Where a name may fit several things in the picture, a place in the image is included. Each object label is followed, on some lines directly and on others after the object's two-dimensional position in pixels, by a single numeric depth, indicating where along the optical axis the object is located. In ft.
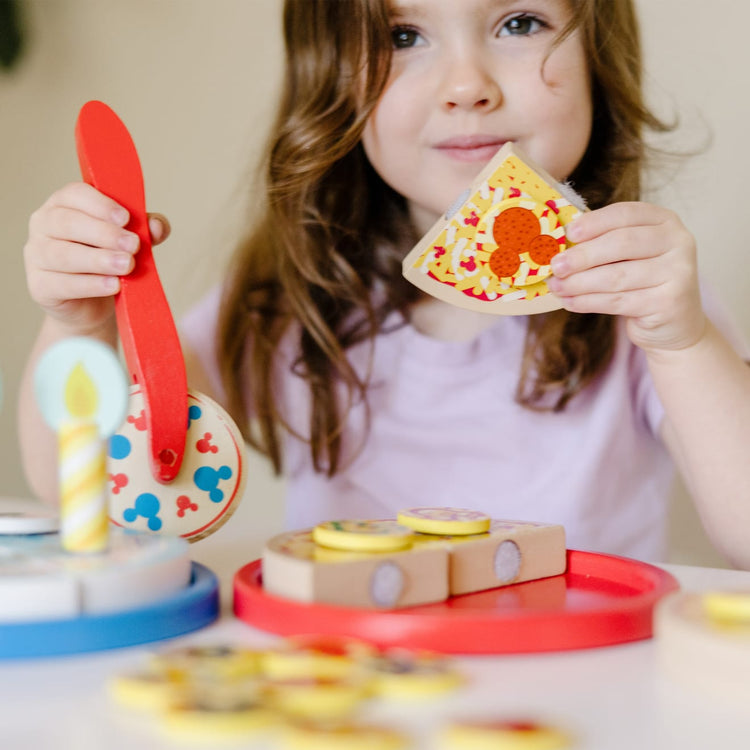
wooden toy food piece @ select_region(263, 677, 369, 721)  1.12
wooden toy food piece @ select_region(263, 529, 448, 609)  1.50
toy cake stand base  1.40
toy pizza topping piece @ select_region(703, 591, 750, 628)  1.33
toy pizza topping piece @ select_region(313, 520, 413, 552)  1.57
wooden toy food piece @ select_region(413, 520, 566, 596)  1.66
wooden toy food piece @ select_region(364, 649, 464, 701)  1.20
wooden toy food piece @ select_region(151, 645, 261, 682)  1.24
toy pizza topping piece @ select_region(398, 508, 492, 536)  1.73
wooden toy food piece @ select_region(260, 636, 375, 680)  1.23
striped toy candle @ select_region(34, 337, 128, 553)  1.58
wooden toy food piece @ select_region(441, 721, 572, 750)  1.03
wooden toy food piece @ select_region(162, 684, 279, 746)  1.07
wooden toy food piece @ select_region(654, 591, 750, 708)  1.21
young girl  3.06
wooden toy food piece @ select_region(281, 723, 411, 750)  1.02
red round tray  1.42
